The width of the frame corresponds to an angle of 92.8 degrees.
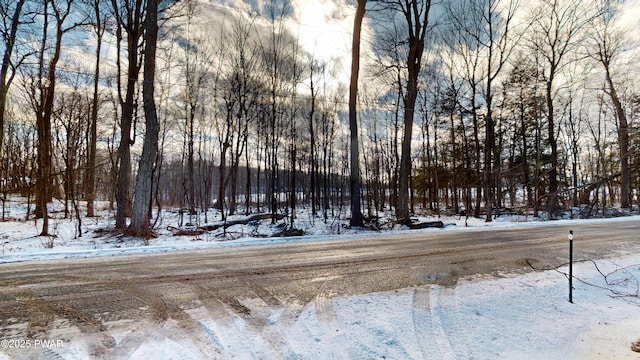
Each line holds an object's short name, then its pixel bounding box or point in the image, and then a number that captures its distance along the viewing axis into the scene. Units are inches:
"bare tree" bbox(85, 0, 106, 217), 762.5
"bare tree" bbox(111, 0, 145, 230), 534.0
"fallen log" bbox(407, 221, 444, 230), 575.5
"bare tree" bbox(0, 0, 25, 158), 569.0
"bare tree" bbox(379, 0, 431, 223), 618.5
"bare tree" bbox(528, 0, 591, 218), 855.4
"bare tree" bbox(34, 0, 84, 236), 547.2
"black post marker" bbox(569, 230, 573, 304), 171.1
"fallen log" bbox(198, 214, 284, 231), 634.2
